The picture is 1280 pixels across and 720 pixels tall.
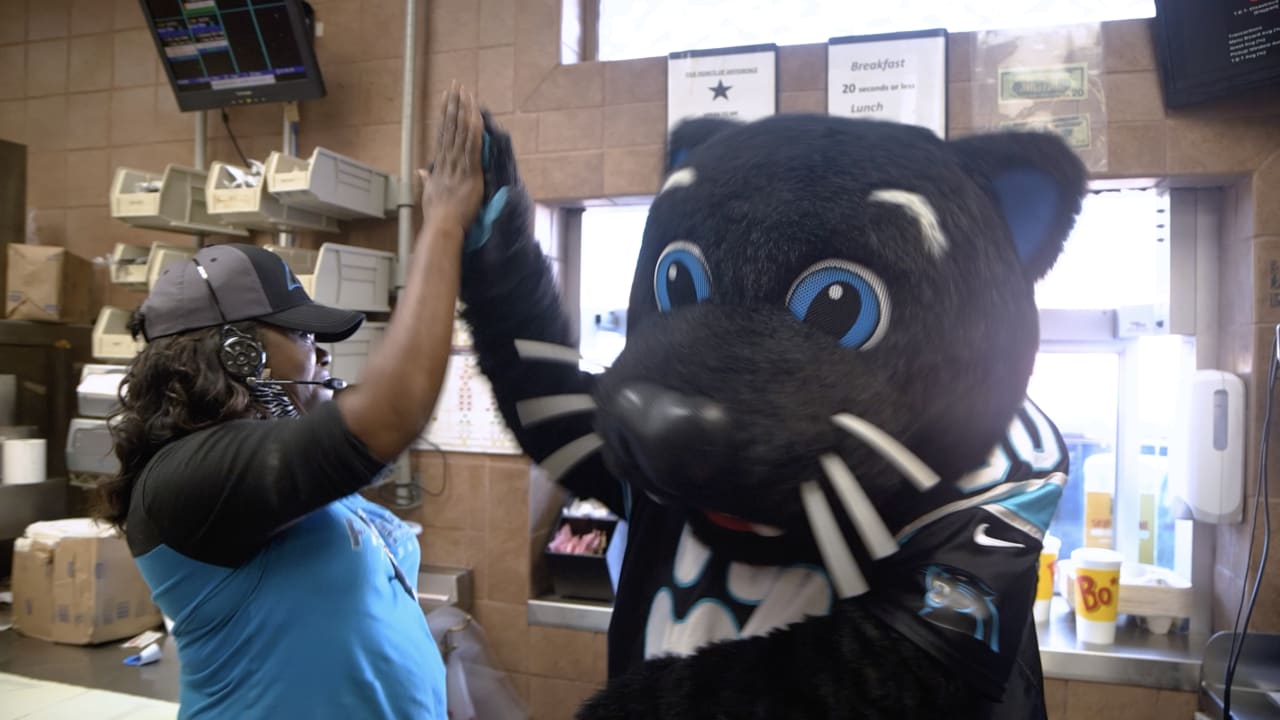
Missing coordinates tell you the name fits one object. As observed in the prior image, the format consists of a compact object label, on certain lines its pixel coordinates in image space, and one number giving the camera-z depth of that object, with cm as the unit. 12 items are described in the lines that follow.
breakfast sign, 221
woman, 94
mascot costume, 60
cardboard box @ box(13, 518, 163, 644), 235
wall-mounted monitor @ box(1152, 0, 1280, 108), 197
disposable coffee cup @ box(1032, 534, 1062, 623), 232
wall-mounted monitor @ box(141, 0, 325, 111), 267
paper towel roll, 277
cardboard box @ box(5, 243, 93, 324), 298
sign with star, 236
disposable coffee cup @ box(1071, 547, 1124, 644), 218
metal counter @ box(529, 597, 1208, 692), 212
